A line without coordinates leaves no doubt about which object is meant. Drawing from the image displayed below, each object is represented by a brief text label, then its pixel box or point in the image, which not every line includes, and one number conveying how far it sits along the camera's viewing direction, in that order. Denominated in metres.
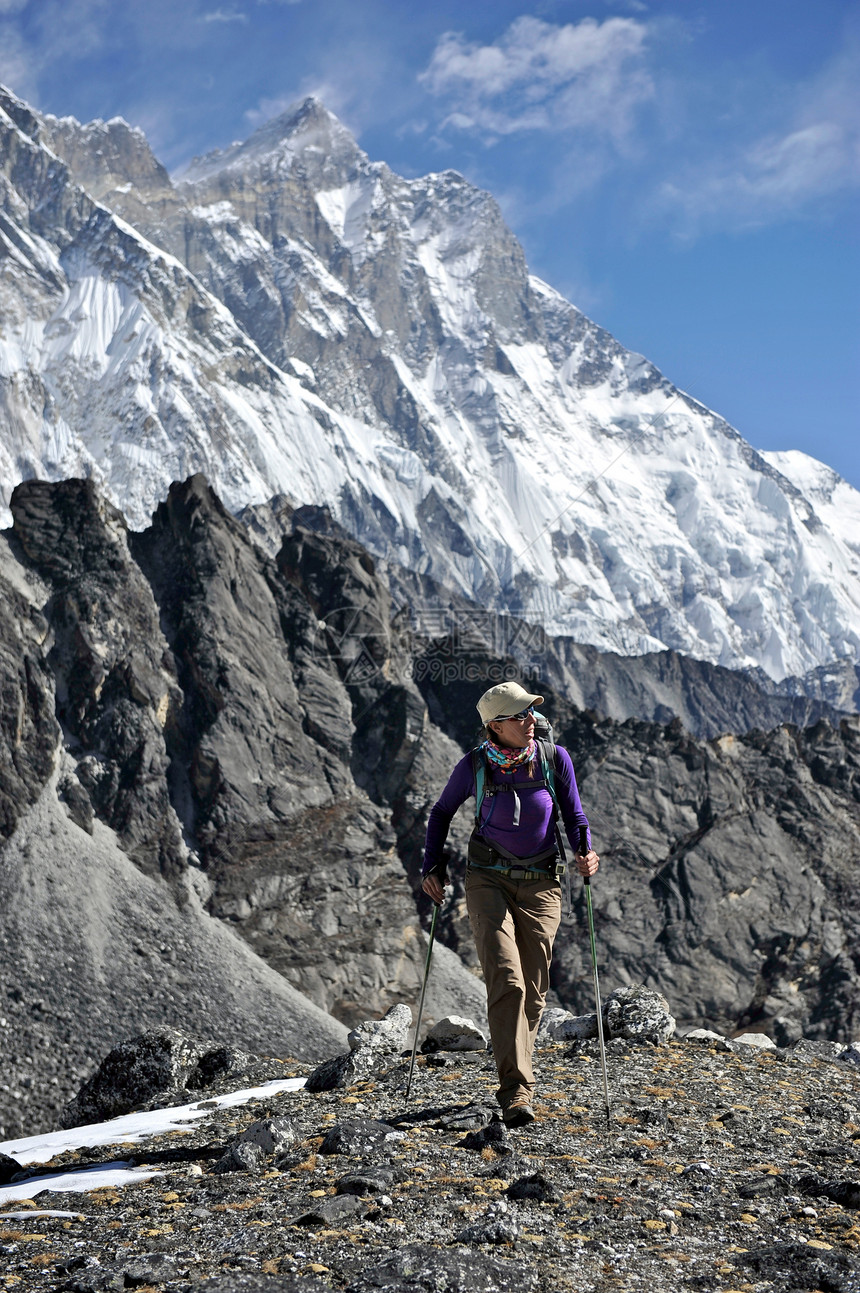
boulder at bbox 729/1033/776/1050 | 13.39
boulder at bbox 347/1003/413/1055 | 14.23
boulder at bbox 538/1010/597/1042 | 13.54
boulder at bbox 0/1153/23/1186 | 9.31
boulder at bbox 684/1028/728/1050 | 12.63
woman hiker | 9.05
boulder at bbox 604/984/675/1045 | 12.67
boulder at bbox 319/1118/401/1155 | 8.13
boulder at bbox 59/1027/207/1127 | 14.97
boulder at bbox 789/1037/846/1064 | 13.02
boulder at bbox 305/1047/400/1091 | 11.83
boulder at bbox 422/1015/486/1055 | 13.38
